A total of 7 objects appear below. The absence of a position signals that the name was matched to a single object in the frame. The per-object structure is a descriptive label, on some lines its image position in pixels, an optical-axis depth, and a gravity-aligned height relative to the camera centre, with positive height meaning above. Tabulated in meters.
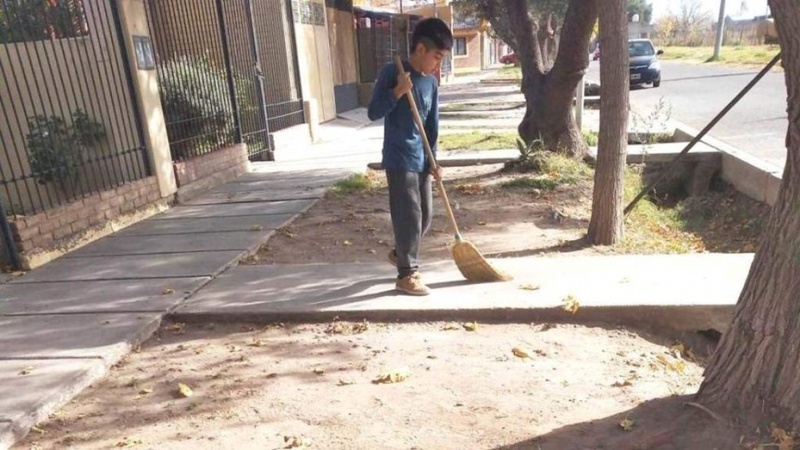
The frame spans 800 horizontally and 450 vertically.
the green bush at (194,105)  7.73 -0.58
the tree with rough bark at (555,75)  7.41 -0.55
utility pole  30.12 -0.49
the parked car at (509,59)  54.37 -2.08
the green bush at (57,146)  5.70 -0.71
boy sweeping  3.72 -0.55
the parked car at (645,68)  19.95 -1.36
